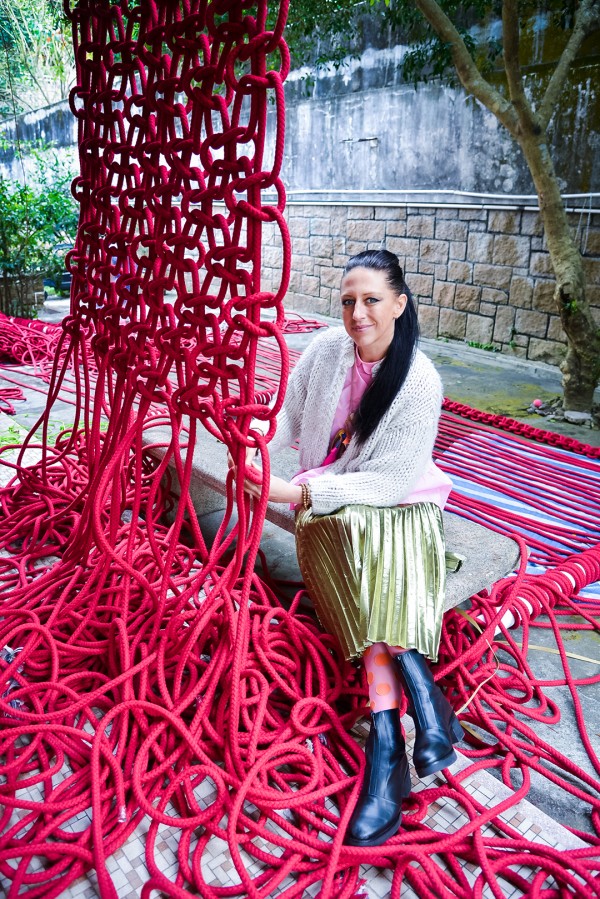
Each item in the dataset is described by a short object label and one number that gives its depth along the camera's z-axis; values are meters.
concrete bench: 1.67
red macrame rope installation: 1.21
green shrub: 5.98
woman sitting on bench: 1.41
